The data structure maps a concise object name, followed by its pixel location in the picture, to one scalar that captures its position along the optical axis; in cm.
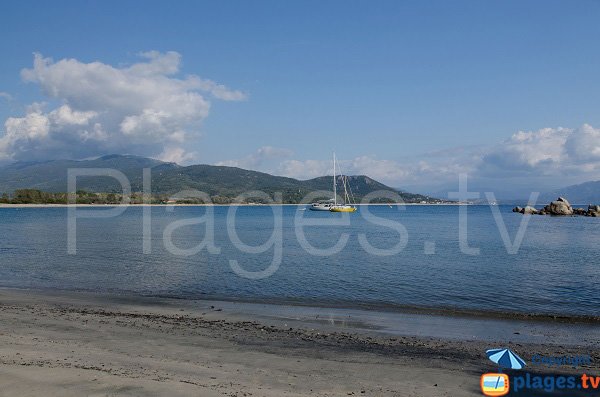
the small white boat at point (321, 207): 19110
